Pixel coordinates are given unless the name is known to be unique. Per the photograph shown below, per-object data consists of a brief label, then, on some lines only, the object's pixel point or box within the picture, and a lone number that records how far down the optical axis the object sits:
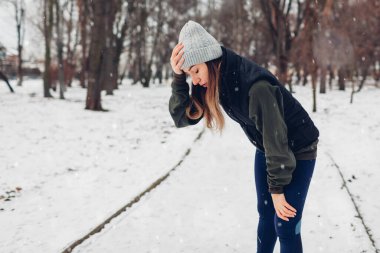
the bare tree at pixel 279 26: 14.27
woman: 2.06
